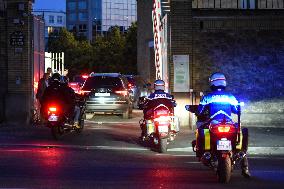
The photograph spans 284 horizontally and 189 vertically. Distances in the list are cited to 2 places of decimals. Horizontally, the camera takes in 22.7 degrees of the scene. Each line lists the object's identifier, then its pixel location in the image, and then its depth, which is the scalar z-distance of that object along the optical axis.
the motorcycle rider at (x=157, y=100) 15.80
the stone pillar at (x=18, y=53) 22.73
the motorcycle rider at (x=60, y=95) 18.58
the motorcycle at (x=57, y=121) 18.11
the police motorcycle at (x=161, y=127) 15.47
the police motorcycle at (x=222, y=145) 10.75
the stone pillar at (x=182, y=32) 21.78
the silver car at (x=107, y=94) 25.53
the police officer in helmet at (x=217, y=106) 11.17
